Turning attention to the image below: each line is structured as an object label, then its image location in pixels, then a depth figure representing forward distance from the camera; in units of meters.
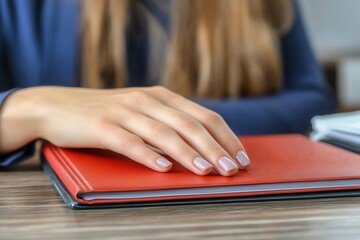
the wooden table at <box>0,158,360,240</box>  0.66
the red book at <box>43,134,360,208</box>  0.72
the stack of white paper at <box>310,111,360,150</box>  0.92
